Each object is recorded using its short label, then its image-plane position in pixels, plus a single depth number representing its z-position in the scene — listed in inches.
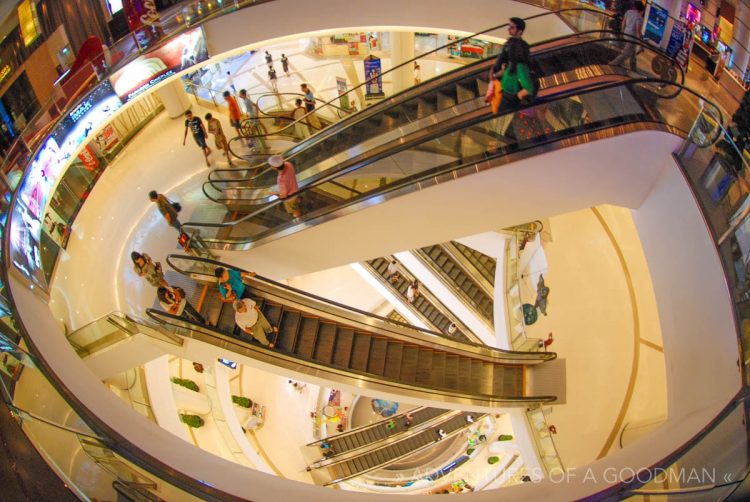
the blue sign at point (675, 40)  270.5
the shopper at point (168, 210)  318.9
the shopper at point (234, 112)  421.1
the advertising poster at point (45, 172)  259.0
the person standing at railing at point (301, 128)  425.0
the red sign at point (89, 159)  401.7
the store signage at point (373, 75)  474.0
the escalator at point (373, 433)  583.8
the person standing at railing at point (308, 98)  448.1
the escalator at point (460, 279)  515.5
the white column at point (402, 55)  445.7
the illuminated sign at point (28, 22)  298.2
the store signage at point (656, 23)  272.7
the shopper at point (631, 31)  257.7
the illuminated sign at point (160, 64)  346.9
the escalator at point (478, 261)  534.0
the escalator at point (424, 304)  575.8
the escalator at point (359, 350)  309.1
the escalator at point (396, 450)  580.7
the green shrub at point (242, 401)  572.4
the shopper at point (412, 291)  567.5
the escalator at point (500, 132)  228.7
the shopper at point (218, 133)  403.6
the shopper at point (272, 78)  504.0
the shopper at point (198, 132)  390.9
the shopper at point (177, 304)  282.5
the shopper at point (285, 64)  521.7
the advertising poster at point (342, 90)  473.7
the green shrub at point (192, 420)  435.9
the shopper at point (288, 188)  291.3
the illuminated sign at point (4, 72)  287.7
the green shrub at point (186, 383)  466.3
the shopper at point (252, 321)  280.5
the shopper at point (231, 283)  277.3
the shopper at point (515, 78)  203.9
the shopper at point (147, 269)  288.0
